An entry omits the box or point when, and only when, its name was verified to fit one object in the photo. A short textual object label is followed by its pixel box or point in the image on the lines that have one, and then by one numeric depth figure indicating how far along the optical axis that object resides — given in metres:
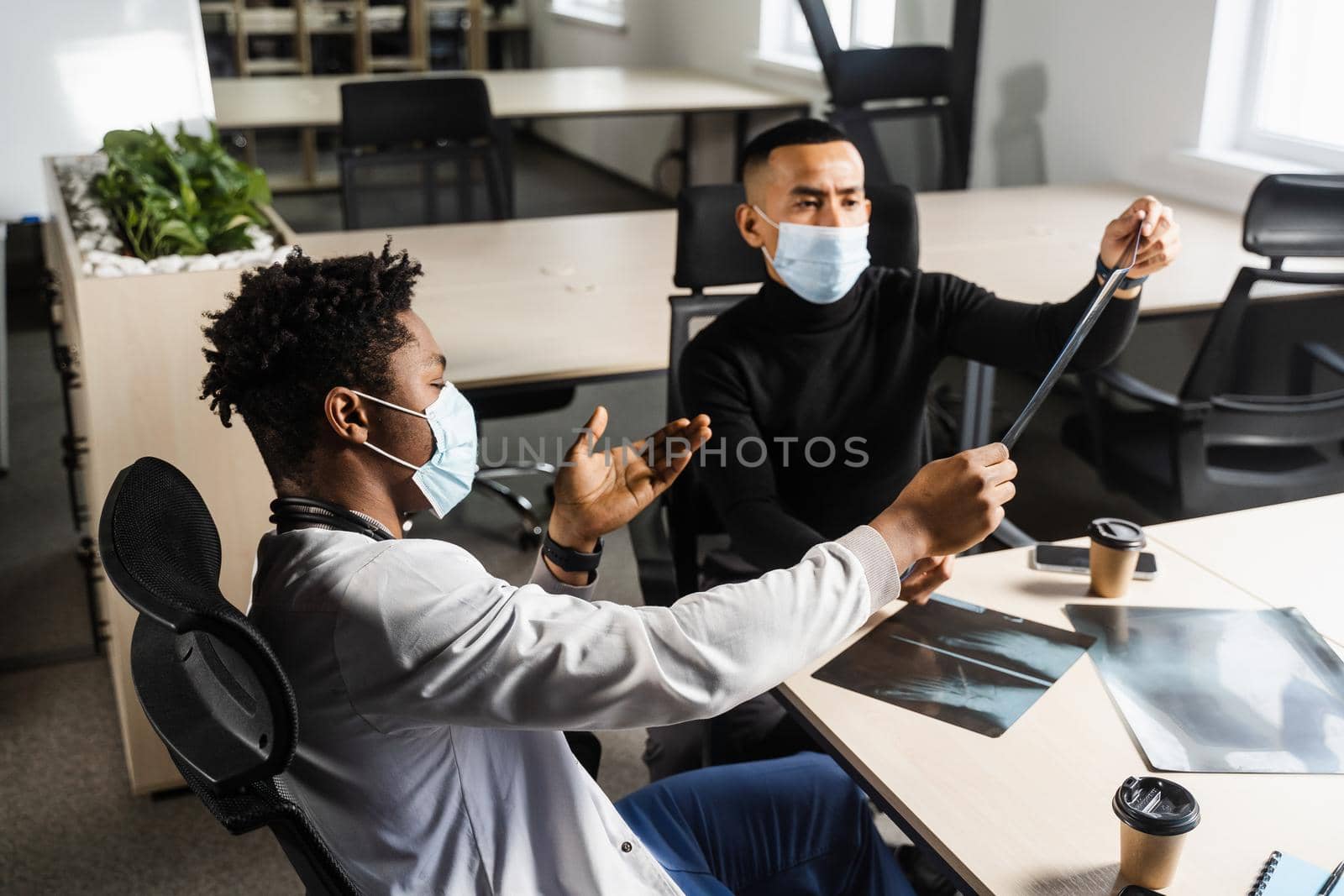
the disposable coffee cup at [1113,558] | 1.56
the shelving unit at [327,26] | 7.78
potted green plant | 2.19
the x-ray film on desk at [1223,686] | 1.26
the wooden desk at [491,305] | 2.05
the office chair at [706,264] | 2.07
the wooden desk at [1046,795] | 1.10
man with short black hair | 1.91
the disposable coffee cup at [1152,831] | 1.04
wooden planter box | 2.02
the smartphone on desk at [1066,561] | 1.63
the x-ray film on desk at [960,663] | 1.35
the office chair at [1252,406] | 2.39
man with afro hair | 1.00
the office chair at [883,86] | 3.96
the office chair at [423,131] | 3.54
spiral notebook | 1.06
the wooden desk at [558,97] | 4.75
